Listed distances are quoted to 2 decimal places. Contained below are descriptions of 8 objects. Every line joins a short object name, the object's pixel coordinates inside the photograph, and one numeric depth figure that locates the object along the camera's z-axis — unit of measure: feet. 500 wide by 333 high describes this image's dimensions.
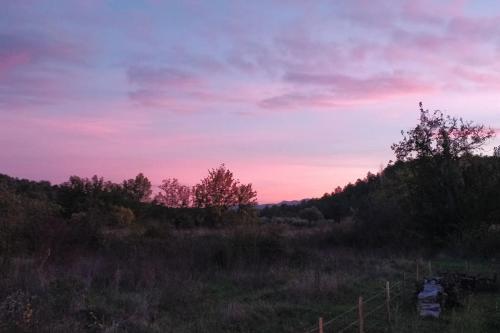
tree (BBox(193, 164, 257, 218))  234.58
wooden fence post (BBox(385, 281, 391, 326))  45.55
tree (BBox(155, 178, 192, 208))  252.62
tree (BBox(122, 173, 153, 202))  296.71
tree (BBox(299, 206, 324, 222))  266.04
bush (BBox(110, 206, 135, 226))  175.83
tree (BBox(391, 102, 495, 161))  134.41
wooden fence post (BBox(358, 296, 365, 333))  38.50
